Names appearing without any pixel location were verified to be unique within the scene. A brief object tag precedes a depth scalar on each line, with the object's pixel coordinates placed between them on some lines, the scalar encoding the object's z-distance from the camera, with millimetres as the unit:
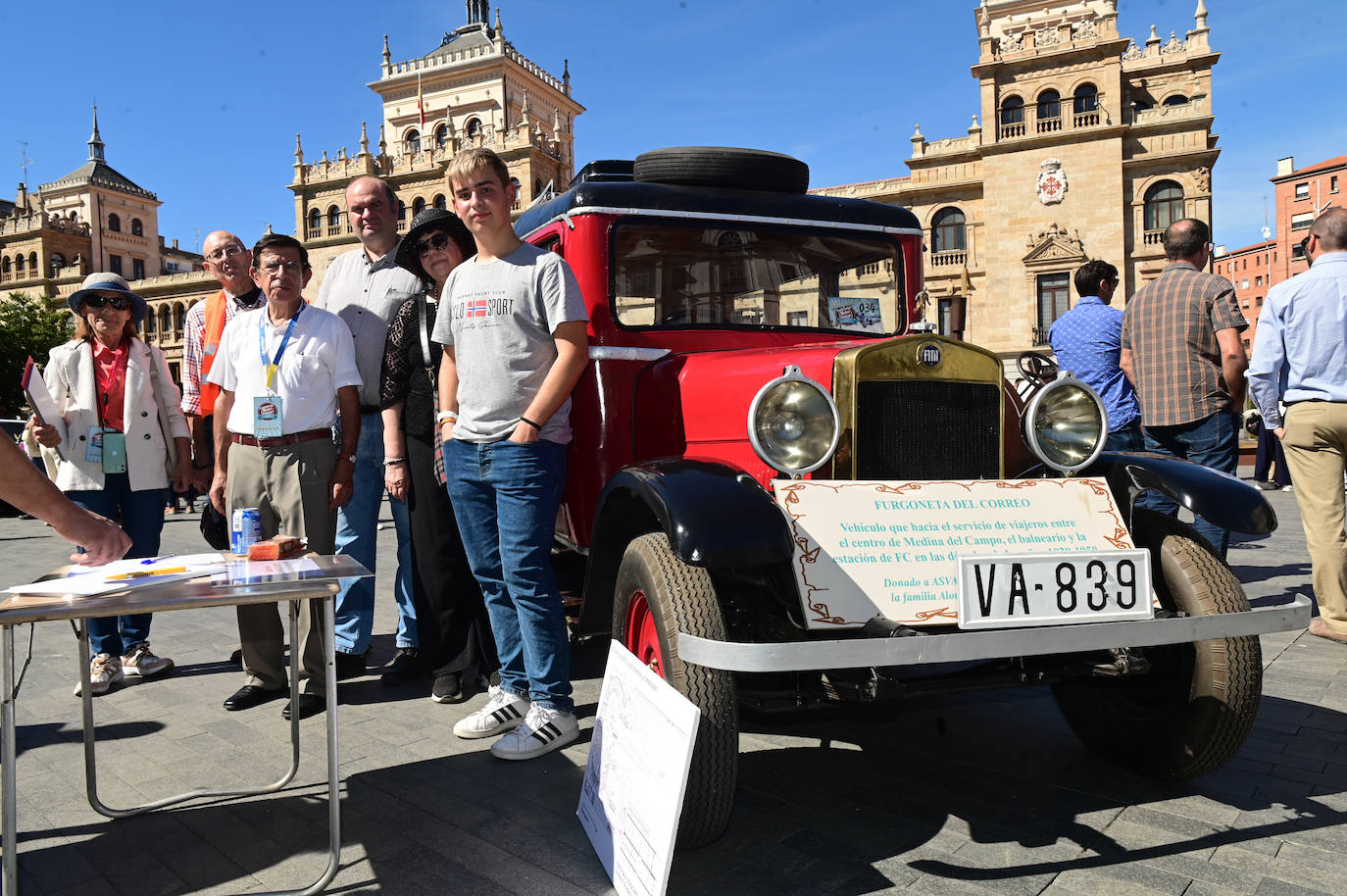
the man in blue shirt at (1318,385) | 4250
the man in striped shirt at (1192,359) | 4672
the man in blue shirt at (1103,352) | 5379
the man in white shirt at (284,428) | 3768
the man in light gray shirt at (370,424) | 4238
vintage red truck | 2213
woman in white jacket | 4188
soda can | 3033
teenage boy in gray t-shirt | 3076
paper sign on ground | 1920
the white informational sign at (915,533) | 2328
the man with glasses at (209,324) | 4348
